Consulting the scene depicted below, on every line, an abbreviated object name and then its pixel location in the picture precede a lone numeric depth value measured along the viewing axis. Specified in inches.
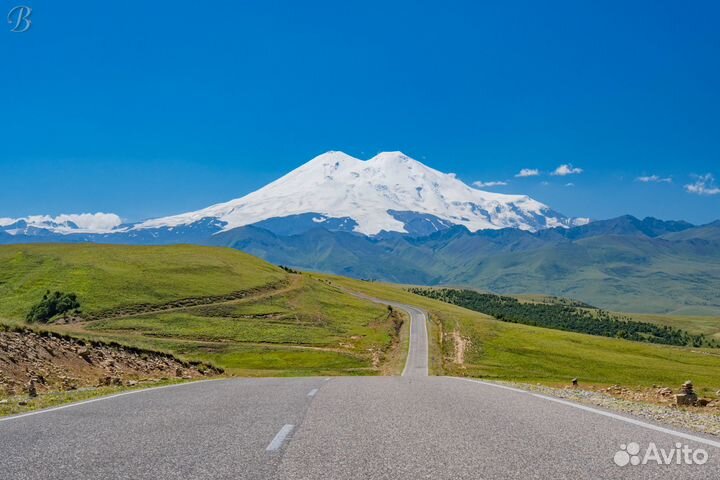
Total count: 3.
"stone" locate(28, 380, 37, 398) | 781.9
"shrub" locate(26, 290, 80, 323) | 3344.0
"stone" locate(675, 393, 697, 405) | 796.6
